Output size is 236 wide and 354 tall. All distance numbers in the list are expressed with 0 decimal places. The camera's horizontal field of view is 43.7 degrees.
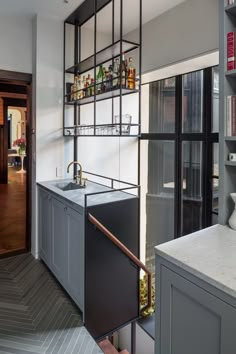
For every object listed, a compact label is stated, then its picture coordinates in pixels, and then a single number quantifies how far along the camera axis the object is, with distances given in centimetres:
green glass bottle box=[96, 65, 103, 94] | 310
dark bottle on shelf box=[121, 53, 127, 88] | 277
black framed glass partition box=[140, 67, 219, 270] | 321
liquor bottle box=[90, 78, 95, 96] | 322
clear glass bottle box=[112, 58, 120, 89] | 287
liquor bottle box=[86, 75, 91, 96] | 331
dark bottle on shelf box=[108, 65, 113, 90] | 295
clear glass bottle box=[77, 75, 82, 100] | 344
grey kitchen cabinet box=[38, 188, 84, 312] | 248
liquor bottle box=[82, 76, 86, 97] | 337
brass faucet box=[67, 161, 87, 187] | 345
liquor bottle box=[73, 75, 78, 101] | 350
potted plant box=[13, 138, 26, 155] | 1064
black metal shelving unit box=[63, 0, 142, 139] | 296
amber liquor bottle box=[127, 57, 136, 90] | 284
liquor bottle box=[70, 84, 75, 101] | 357
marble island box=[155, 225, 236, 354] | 110
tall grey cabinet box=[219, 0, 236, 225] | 174
